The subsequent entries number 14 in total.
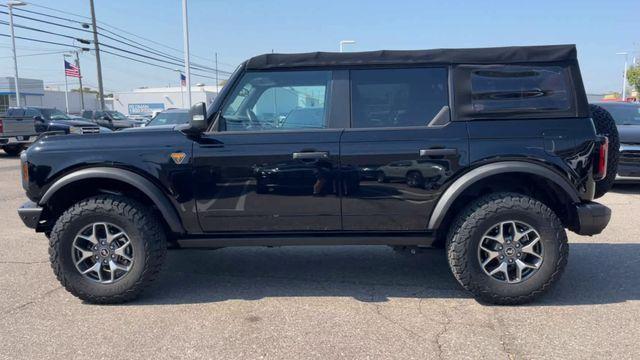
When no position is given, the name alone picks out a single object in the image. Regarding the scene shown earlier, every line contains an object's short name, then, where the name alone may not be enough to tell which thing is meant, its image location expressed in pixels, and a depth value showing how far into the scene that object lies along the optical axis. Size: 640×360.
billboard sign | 57.50
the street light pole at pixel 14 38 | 30.03
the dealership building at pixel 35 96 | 58.81
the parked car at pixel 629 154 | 8.45
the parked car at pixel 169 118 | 11.99
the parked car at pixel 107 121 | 27.24
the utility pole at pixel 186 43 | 19.86
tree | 47.58
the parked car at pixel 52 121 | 17.59
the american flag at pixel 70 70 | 33.91
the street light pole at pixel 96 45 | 32.62
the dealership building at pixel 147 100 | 56.75
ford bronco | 3.72
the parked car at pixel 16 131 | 15.41
